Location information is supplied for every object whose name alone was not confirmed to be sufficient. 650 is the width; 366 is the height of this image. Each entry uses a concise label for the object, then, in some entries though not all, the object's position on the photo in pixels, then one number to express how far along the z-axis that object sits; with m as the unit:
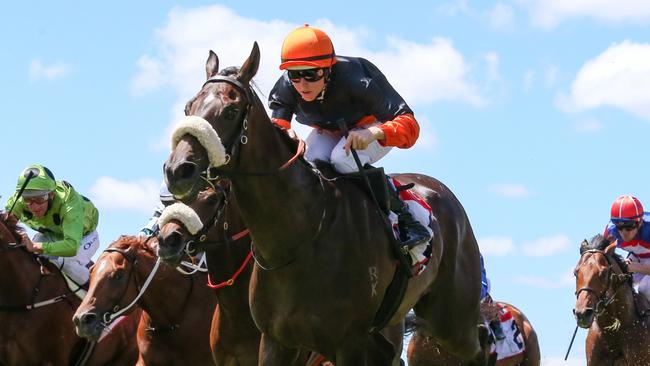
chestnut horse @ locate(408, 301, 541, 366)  15.55
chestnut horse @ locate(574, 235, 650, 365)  14.81
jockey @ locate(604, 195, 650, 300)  14.98
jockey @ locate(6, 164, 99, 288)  12.61
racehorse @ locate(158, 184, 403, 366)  10.27
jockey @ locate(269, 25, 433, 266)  8.85
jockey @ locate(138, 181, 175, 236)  11.51
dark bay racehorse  8.03
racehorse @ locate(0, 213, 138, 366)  12.62
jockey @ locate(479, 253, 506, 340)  15.93
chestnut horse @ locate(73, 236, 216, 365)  11.16
